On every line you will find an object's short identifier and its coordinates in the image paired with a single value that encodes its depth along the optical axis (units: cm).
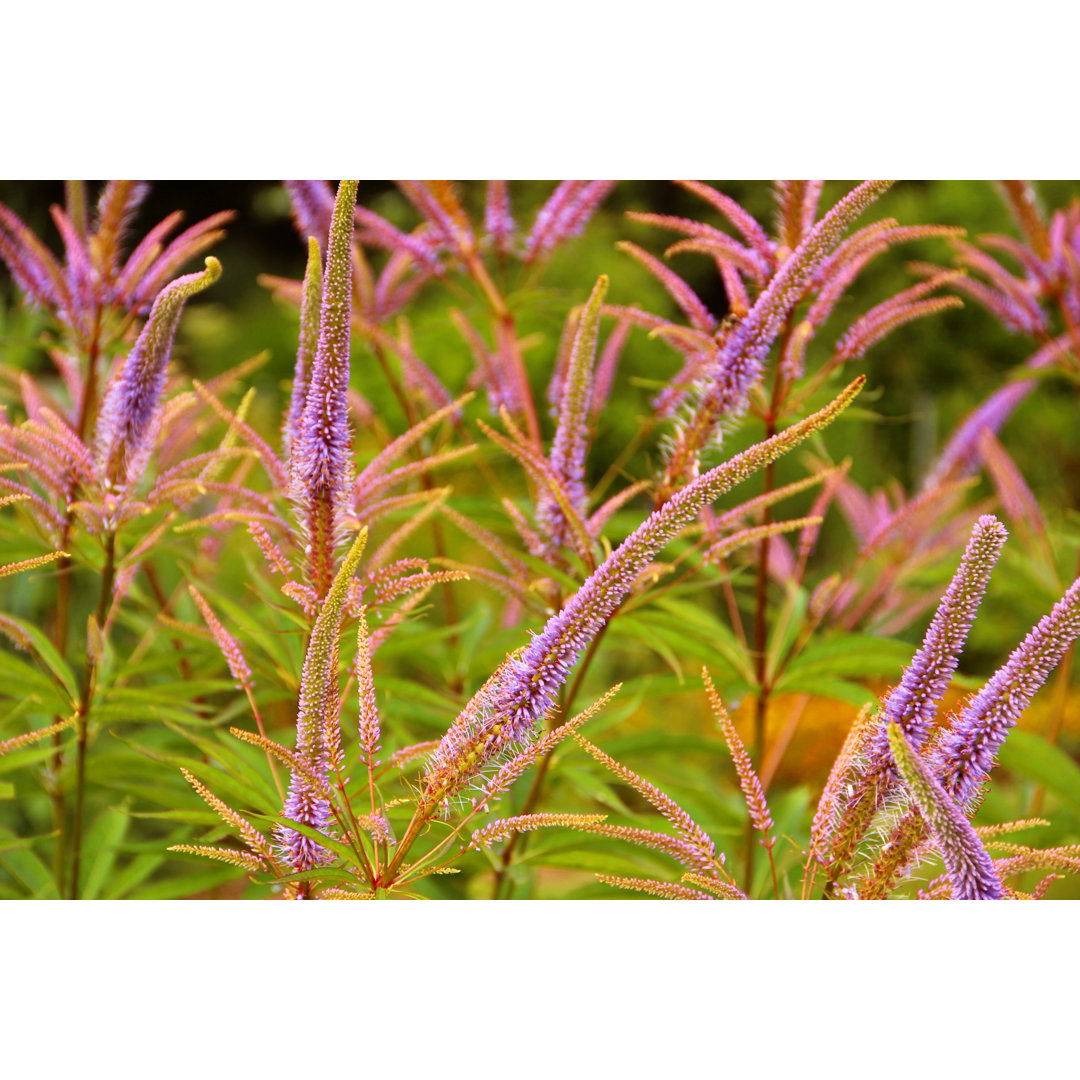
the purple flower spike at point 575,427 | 169
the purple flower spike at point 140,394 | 165
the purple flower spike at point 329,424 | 163
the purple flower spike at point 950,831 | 159
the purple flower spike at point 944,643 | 162
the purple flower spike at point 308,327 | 167
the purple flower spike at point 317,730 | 159
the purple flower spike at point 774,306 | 168
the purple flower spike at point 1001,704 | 162
